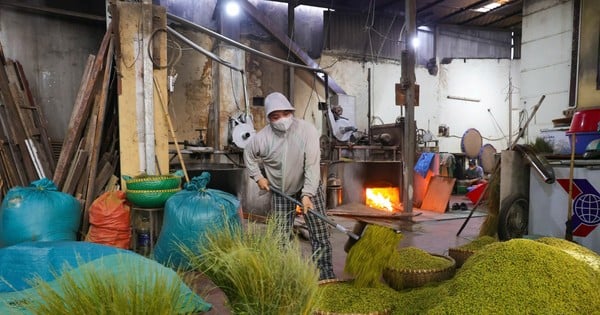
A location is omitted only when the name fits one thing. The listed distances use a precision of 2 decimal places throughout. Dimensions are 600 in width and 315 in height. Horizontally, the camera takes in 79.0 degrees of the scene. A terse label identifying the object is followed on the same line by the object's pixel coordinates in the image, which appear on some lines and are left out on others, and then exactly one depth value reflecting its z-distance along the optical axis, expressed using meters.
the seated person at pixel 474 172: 9.37
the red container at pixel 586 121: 3.19
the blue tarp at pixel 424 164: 6.94
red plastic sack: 3.08
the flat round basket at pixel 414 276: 2.15
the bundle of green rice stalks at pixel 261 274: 1.10
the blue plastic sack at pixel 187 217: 2.82
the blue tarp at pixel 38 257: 2.19
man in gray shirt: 2.74
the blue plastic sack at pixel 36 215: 2.84
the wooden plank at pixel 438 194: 6.53
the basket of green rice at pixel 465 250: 2.72
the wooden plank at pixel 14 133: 3.83
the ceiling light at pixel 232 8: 8.02
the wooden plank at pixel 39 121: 4.12
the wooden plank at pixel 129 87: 3.48
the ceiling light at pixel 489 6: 9.66
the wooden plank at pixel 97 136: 3.38
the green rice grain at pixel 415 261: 2.26
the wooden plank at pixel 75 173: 3.41
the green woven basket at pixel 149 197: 3.05
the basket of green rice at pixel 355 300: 1.73
